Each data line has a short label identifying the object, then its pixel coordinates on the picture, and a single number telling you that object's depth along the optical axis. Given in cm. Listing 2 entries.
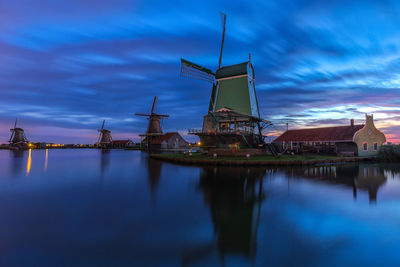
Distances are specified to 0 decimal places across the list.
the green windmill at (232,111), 2328
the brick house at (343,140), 2362
